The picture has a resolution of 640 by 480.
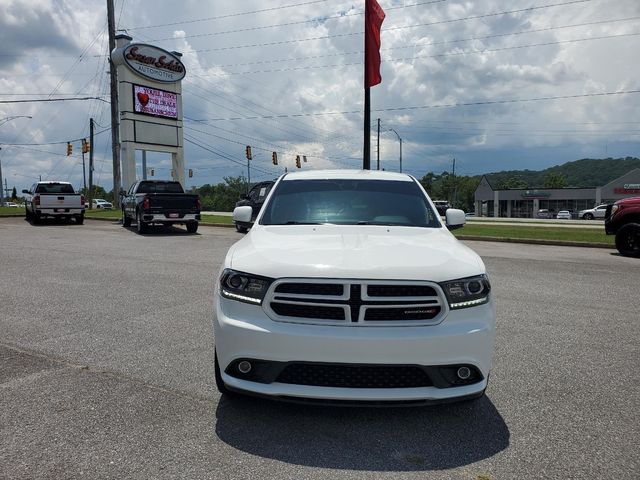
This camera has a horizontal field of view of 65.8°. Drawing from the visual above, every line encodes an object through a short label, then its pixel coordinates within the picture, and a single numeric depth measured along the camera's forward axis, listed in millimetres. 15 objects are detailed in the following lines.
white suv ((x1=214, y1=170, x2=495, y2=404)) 2900
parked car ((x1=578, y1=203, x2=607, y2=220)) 55534
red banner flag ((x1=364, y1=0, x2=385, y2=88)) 21016
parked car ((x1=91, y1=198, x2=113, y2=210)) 68125
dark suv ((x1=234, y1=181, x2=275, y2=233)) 18969
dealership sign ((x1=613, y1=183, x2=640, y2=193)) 72194
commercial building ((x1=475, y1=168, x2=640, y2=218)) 73938
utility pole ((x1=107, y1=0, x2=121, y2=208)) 33281
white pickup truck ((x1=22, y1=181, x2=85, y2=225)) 22750
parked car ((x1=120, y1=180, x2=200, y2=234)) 17641
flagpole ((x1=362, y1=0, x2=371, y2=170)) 21203
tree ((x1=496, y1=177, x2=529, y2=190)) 144500
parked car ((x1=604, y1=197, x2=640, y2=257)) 12484
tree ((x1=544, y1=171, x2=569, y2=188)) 127000
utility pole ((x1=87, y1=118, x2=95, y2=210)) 44069
